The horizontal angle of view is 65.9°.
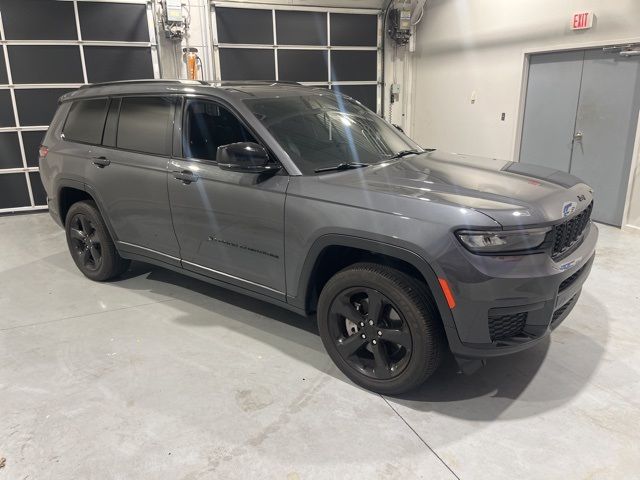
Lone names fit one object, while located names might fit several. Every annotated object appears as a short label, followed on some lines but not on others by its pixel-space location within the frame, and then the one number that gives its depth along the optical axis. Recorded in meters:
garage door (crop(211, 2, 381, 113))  8.32
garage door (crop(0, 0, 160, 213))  7.34
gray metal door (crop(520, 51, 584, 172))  6.94
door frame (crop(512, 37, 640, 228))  6.17
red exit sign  6.41
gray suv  2.42
